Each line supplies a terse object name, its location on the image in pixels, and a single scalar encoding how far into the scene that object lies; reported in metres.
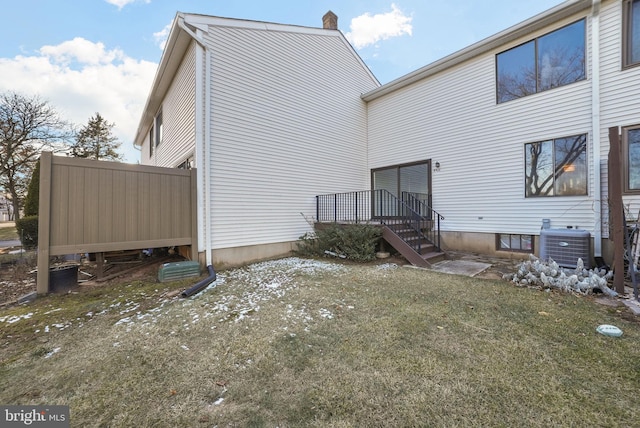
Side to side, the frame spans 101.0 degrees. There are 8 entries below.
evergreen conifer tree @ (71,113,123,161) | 21.34
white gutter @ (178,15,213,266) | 5.73
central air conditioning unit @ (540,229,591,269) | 4.92
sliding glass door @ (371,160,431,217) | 8.12
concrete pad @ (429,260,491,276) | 5.20
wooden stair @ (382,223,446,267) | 5.89
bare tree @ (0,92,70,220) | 13.54
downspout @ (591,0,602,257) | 5.30
